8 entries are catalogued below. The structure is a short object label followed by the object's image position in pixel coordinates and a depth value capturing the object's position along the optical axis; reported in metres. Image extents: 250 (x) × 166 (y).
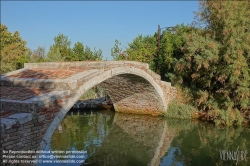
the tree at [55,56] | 18.82
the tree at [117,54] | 17.85
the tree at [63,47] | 20.41
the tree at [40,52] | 28.27
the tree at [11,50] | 19.08
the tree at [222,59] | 9.92
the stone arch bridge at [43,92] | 4.50
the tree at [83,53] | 19.81
